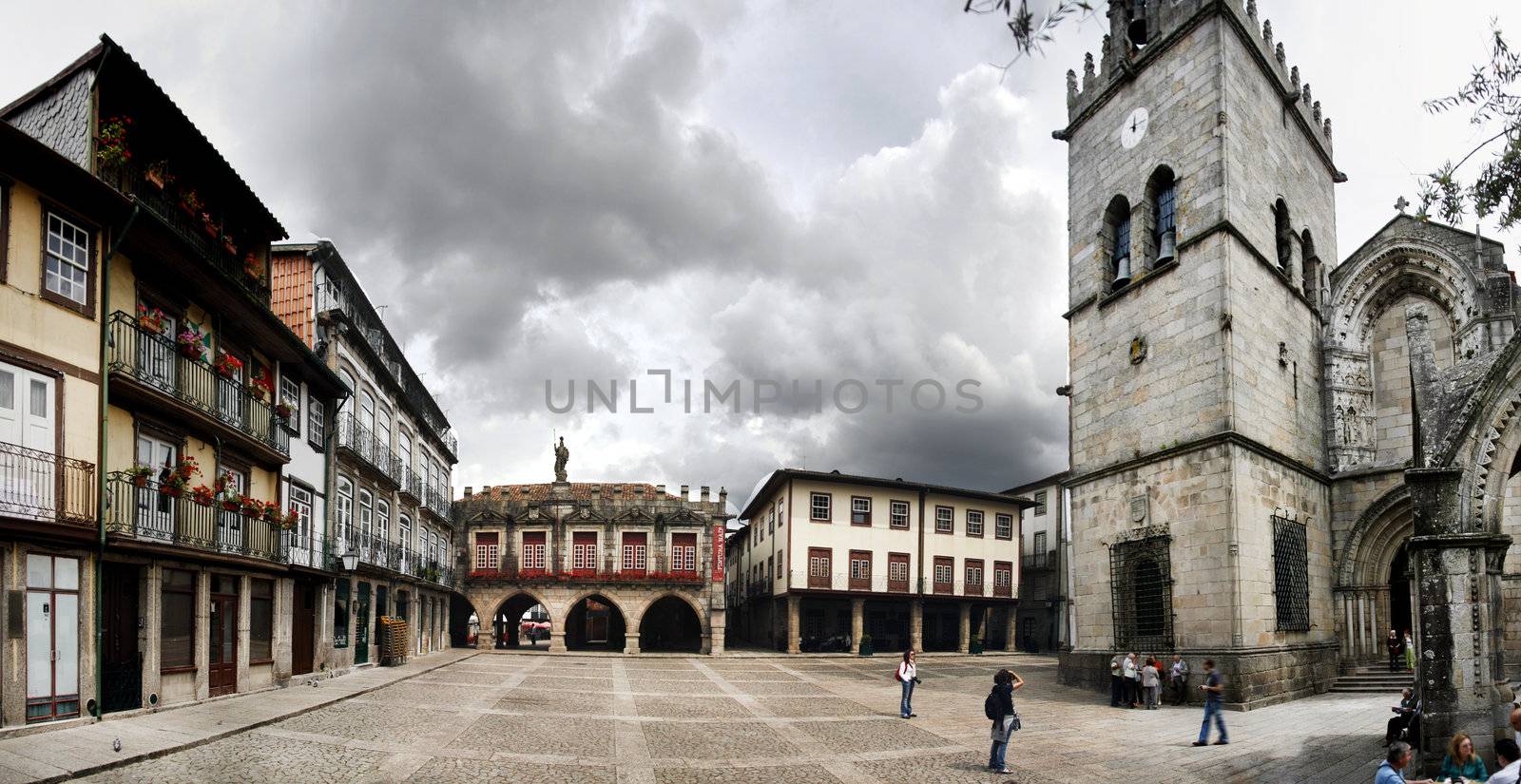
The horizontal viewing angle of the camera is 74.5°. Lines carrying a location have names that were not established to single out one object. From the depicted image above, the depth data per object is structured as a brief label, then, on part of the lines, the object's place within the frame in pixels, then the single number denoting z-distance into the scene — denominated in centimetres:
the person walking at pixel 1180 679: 2136
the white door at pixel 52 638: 1395
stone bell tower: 2164
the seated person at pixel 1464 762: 954
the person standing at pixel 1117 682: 2139
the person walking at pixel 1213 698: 1498
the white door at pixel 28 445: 1348
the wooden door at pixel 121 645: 1594
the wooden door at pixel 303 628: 2411
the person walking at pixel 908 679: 1950
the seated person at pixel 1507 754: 909
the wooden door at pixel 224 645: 1945
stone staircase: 2284
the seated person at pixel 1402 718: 1311
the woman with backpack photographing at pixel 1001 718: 1312
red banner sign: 4881
